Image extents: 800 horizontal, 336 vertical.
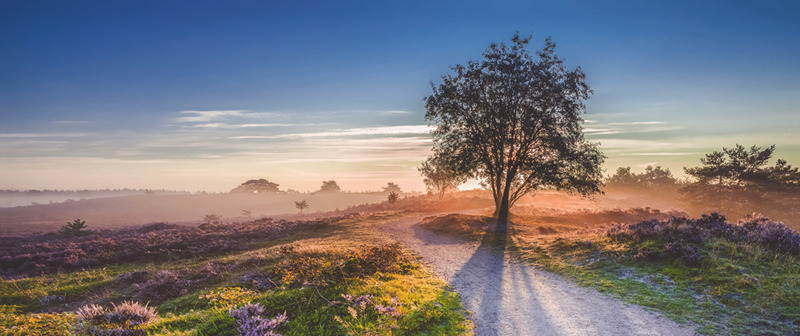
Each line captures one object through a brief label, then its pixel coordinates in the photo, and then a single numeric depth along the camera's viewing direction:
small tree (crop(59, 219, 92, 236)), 27.38
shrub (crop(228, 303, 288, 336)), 4.40
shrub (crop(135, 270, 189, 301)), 10.48
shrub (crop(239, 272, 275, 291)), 9.13
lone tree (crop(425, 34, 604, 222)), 23.45
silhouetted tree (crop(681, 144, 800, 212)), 36.34
